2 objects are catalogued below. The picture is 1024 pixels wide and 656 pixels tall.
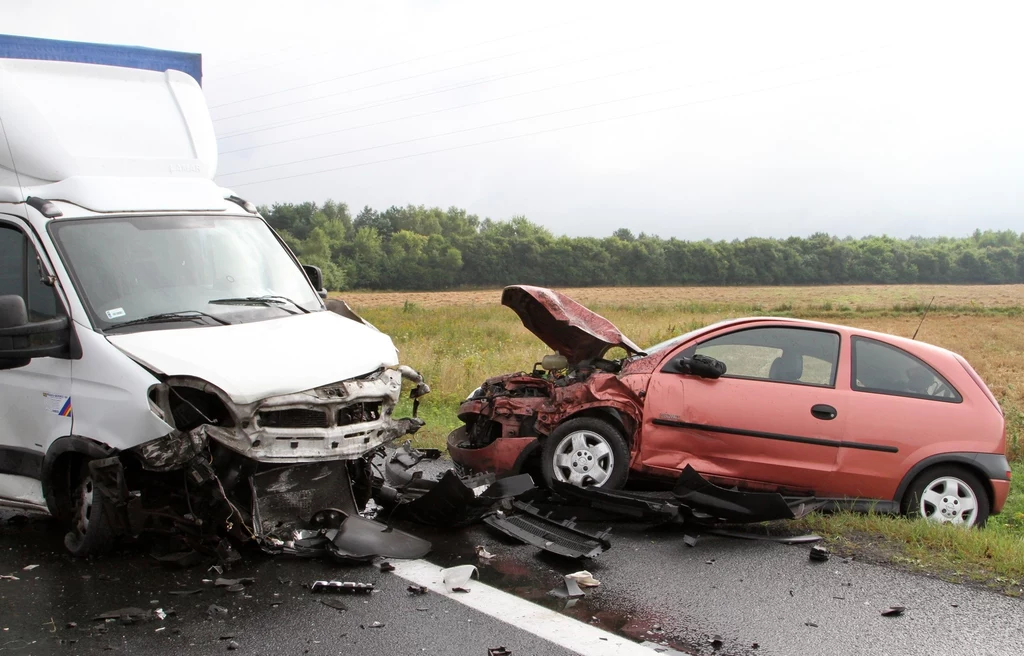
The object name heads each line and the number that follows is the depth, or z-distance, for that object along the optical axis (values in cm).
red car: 643
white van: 515
